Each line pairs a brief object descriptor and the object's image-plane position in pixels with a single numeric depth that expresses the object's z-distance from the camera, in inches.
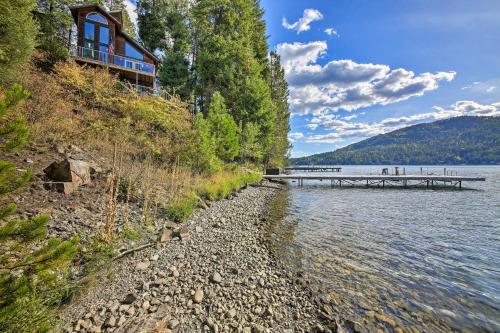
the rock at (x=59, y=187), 289.4
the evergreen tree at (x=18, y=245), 93.0
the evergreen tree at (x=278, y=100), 1587.1
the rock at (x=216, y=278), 218.4
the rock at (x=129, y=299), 178.2
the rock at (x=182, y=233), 294.6
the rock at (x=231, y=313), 178.2
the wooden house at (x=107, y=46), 832.9
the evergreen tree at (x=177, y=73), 1100.5
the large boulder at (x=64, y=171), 301.9
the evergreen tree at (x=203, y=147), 598.5
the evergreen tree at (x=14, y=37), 394.0
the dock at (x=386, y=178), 1312.7
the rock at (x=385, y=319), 193.6
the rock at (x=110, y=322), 155.4
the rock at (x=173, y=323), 160.7
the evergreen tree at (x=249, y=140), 1018.7
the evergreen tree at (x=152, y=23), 1305.4
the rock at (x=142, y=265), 220.0
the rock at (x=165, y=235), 276.5
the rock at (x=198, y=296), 188.7
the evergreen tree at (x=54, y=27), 684.1
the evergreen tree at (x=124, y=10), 1416.1
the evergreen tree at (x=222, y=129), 762.2
